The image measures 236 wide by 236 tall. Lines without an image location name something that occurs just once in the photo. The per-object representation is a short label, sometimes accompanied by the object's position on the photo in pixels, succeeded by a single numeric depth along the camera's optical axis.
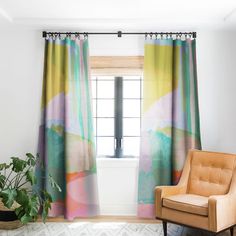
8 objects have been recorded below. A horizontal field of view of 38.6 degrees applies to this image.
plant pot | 3.69
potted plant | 3.37
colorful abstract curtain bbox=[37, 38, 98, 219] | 4.09
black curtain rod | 4.15
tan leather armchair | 3.15
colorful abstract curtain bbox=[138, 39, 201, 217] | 4.09
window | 4.39
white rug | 3.58
